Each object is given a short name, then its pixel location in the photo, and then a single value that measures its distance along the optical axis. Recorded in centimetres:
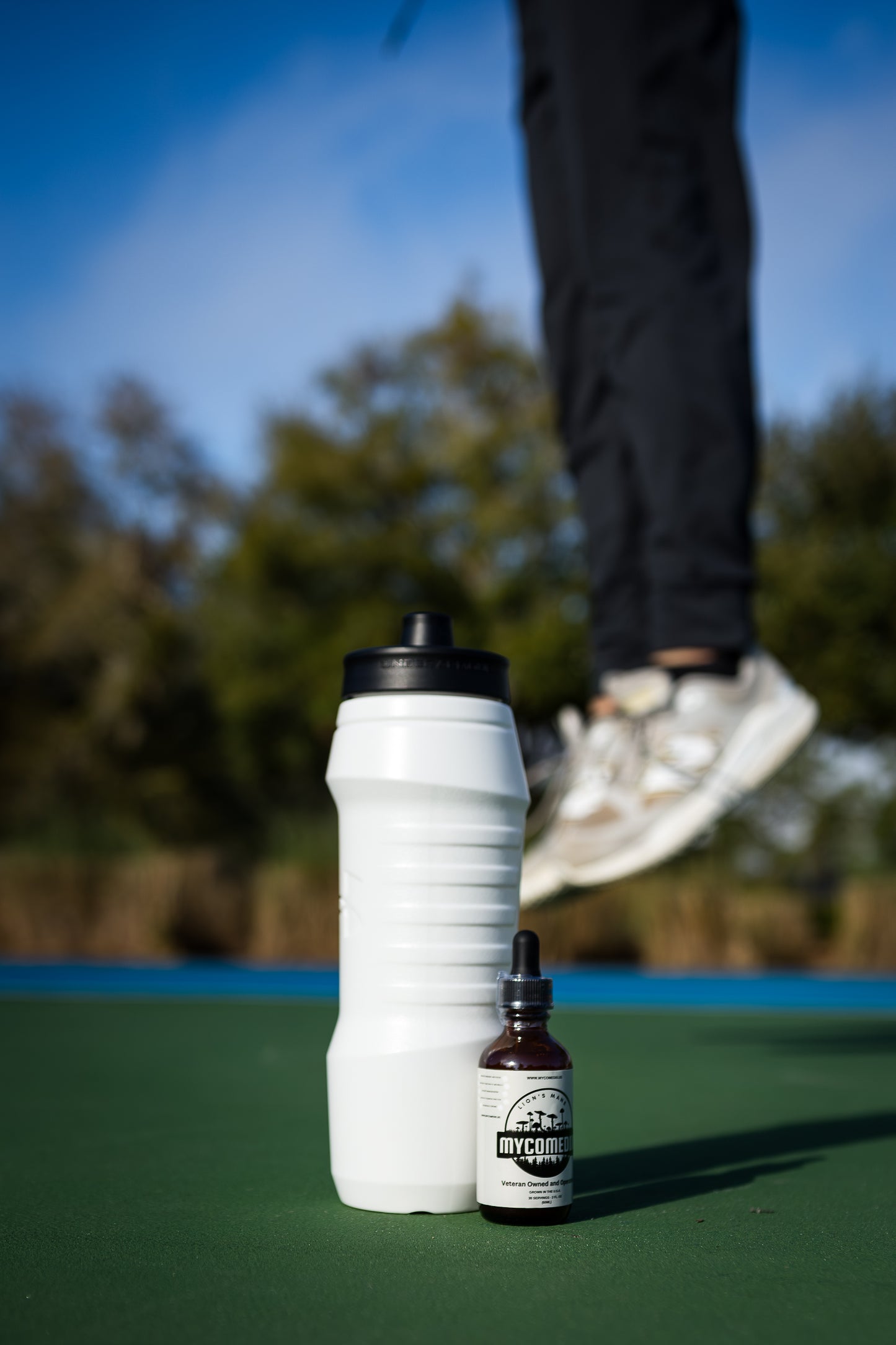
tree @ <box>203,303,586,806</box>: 1313
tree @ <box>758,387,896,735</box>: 1098
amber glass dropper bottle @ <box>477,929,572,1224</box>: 113
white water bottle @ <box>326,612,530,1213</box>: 119
